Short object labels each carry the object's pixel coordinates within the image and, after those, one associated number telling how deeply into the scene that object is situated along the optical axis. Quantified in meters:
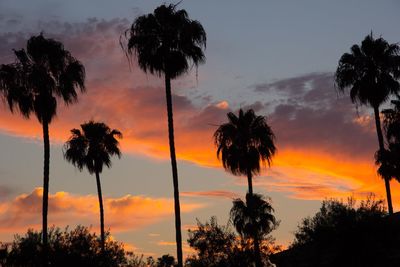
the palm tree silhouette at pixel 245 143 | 54.78
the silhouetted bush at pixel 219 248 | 65.75
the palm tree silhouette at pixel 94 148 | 65.31
